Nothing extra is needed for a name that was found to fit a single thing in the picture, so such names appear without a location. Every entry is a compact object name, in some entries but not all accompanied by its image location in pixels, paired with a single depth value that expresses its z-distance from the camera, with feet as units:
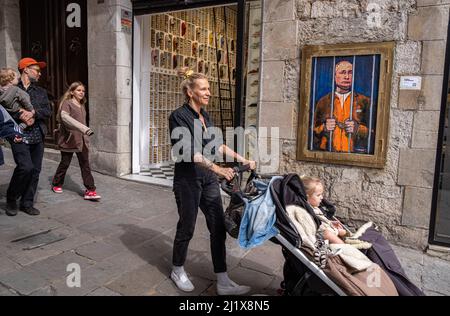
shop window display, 24.77
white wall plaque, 13.76
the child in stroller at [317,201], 9.69
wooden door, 23.13
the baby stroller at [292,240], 8.08
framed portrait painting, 14.40
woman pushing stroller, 9.88
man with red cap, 14.67
